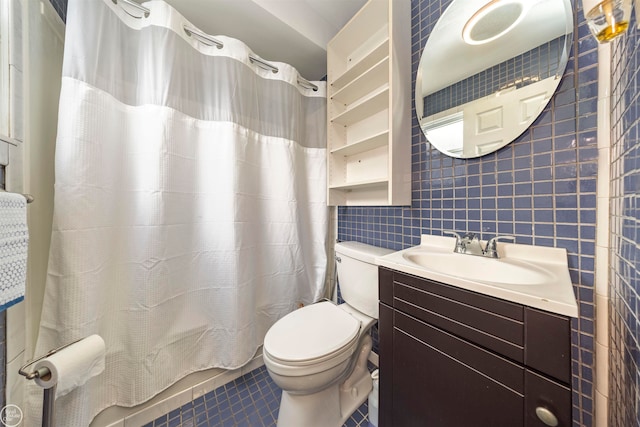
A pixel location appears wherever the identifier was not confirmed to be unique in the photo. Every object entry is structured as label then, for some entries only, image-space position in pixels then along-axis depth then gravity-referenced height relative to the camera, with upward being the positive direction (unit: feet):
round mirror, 2.67 +2.06
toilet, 2.92 -1.93
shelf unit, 3.67 +2.18
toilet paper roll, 2.01 -1.53
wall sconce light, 1.31 +1.23
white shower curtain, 2.75 +0.16
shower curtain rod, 3.34 +3.18
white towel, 1.69 -0.28
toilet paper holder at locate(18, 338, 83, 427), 2.06 -1.85
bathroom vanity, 1.67 -1.33
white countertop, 1.70 -0.65
